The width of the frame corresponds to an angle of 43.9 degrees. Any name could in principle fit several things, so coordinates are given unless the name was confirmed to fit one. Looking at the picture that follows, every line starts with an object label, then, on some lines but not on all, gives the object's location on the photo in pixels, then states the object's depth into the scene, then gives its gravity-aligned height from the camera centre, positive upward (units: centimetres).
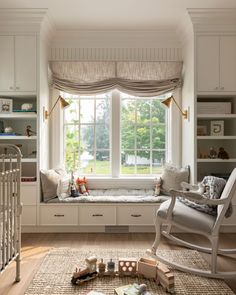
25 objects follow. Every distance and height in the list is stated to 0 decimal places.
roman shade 407 +101
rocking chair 245 -63
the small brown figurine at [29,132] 375 +23
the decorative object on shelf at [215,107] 373 +54
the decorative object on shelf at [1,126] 385 +30
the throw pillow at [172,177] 379 -37
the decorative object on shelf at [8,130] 375 +25
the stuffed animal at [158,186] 385 -49
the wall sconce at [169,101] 413 +68
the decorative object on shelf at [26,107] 375 +54
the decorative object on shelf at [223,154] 375 -6
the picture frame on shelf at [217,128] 381 +28
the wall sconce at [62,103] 409 +65
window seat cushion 363 -61
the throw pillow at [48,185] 366 -45
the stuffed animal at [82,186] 389 -49
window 430 +21
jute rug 220 -106
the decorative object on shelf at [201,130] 384 +25
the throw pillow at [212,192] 274 -41
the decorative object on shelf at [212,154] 380 -6
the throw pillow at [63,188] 368 -50
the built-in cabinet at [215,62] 363 +108
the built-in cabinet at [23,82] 362 +84
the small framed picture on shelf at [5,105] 373 +56
